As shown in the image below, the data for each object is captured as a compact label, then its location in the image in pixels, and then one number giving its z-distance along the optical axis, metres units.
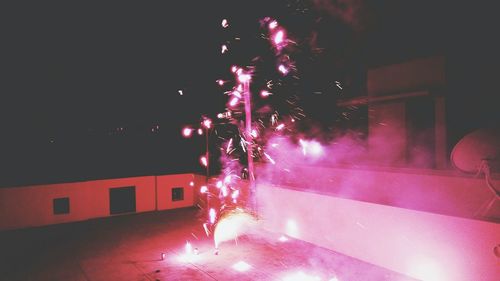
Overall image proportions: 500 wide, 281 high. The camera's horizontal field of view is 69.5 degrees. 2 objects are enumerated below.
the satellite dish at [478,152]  4.31
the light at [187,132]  8.93
